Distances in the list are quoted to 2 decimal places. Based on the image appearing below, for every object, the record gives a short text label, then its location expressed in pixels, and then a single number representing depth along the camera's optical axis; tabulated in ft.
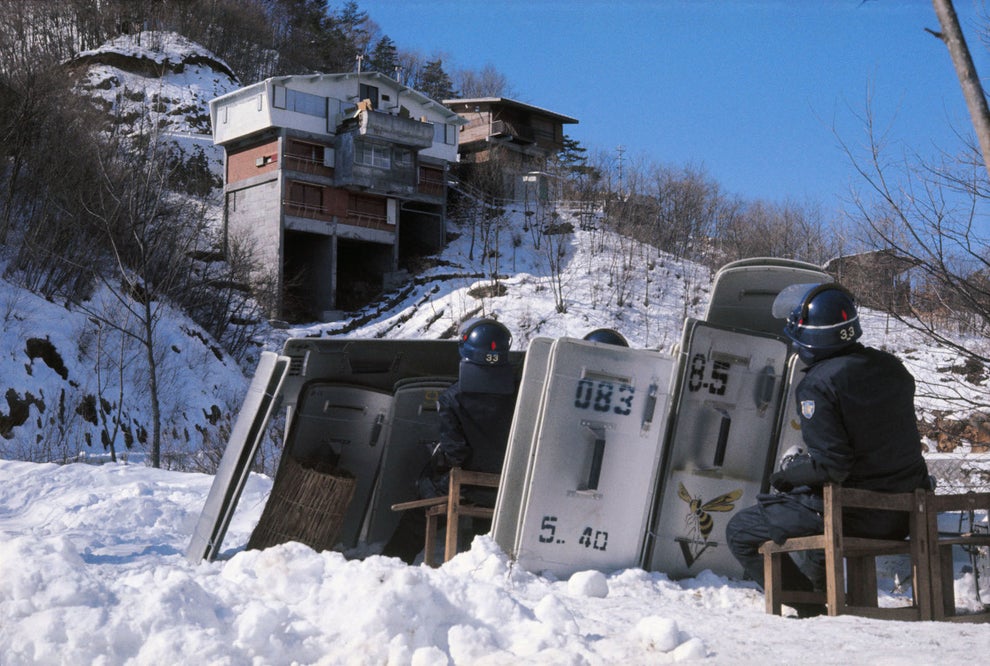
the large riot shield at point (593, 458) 23.61
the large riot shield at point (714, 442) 25.29
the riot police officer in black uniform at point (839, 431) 19.49
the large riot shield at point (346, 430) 32.04
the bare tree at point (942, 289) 36.88
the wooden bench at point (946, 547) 19.94
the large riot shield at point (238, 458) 27.02
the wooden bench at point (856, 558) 18.88
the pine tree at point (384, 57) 303.07
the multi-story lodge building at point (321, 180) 175.01
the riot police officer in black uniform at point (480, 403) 27.20
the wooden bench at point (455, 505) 25.87
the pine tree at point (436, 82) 307.17
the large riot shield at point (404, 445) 32.12
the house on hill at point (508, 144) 212.64
